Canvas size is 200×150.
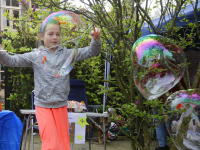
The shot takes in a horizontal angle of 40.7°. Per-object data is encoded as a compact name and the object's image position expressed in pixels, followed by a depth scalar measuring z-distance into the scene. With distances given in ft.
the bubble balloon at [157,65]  8.30
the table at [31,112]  10.14
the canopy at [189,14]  13.80
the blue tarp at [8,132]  10.88
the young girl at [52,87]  7.38
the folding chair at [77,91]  16.82
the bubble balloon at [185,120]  8.20
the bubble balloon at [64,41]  7.80
